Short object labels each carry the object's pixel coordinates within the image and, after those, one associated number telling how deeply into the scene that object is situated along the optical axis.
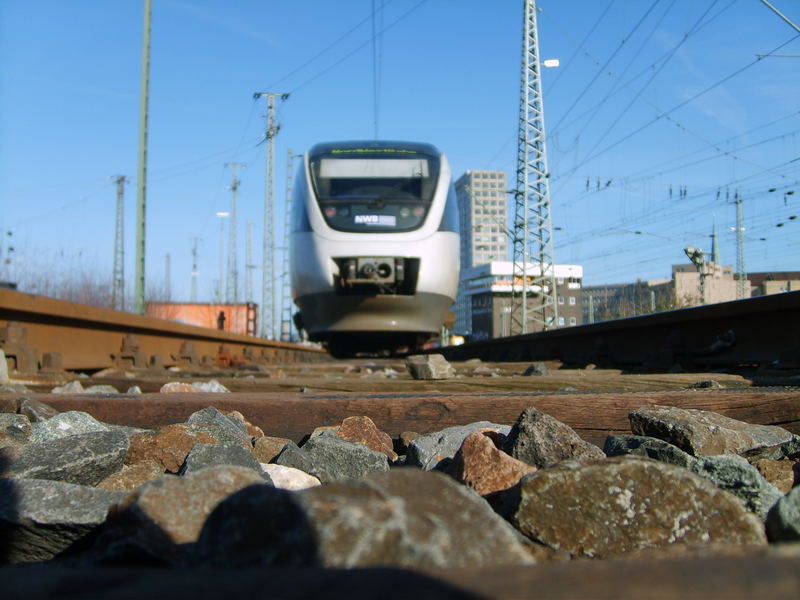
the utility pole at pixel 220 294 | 48.00
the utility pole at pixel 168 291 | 34.42
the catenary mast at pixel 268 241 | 36.66
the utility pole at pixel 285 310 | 36.37
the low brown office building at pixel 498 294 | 33.84
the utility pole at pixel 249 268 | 43.35
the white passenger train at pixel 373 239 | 10.67
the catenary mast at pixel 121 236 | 39.80
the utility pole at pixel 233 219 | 45.88
